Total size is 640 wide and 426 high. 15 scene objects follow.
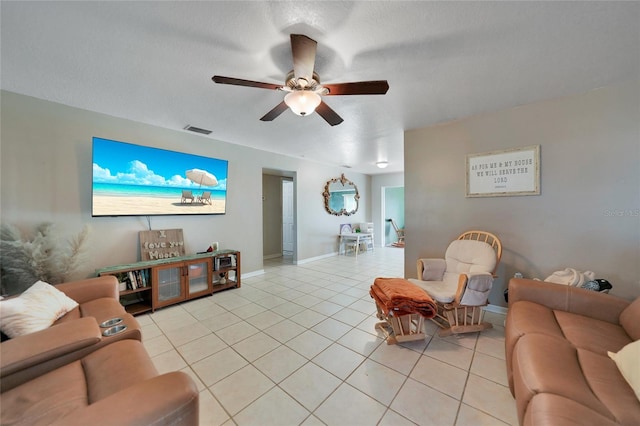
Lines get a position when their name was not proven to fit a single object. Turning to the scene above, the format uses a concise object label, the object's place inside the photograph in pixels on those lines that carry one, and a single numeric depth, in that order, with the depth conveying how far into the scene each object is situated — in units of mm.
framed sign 2451
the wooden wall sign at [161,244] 2922
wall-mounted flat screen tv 2557
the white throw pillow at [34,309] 1303
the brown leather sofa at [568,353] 887
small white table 6008
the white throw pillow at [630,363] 982
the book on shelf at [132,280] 2639
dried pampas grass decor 2025
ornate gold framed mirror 5832
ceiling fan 1448
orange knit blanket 1928
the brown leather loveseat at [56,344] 1026
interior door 6047
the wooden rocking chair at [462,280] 2078
